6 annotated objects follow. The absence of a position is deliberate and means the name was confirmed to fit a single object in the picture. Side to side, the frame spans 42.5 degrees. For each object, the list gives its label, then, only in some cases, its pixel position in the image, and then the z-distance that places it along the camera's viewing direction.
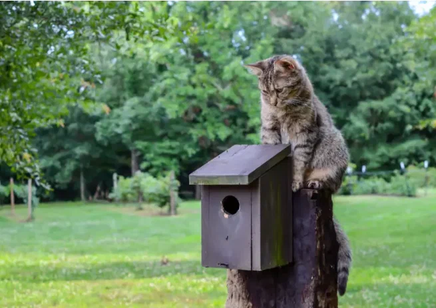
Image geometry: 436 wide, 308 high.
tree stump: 2.44
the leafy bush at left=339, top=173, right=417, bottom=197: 17.59
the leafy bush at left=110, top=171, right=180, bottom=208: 15.97
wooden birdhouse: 2.31
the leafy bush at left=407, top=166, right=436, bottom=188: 18.11
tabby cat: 2.65
